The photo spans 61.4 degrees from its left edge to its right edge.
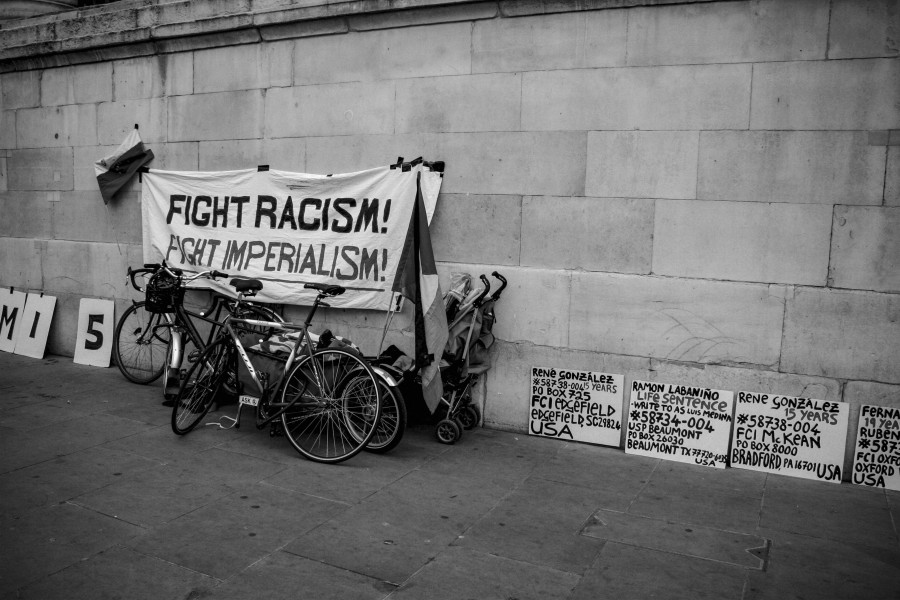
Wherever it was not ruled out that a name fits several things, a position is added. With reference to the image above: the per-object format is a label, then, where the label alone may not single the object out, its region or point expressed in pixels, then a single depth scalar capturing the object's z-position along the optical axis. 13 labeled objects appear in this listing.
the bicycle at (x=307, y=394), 6.07
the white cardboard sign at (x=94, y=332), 9.20
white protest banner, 7.16
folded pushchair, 6.60
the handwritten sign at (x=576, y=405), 6.50
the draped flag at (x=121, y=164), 8.91
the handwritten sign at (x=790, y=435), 5.82
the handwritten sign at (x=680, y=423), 6.12
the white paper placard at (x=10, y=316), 9.83
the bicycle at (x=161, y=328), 7.48
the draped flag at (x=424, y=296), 6.44
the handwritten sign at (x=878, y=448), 5.69
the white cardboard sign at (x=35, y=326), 9.59
